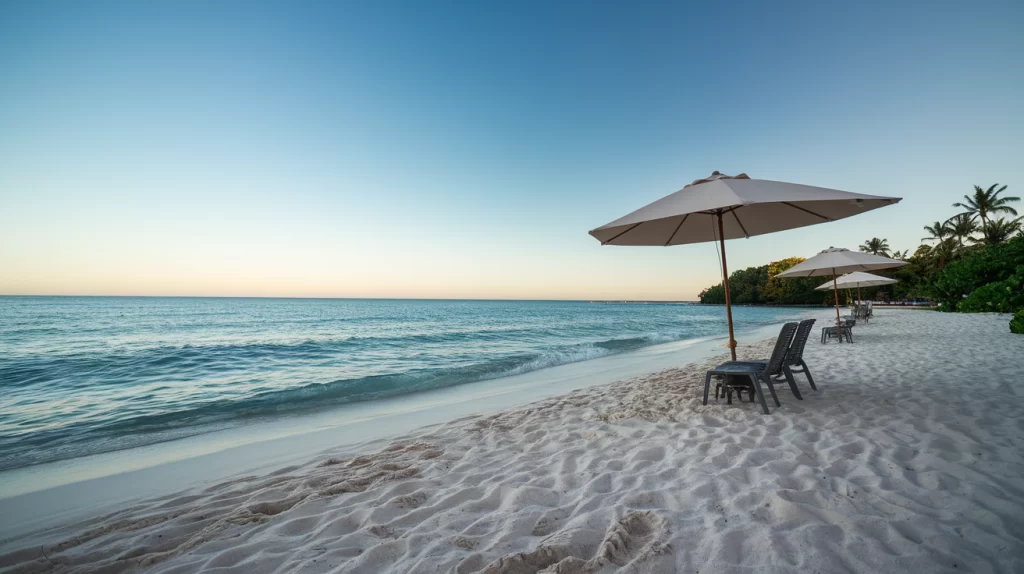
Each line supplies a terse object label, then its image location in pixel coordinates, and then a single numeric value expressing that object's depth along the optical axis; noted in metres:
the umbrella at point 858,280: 13.95
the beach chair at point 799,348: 5.12
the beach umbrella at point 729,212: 3.63
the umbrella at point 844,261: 8.27
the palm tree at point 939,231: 43.43
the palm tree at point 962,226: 39.62
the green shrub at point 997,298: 15.54
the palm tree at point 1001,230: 33.16
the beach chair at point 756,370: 4.40
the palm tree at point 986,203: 35.38
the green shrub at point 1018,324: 9.78
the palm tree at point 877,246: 55.62
